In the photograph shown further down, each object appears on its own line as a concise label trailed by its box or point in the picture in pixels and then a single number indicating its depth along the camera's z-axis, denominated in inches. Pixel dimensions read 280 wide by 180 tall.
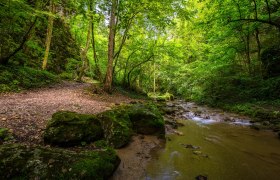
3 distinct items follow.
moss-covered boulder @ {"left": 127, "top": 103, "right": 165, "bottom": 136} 240.7
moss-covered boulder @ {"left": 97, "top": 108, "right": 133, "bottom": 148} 189.9
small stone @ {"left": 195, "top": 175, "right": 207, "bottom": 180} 148.1
